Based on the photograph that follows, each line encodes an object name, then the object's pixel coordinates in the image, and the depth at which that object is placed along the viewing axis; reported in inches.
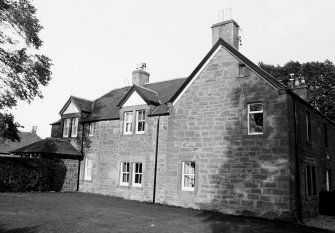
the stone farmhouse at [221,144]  596.4
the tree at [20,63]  597.6
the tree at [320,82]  1462.8
